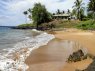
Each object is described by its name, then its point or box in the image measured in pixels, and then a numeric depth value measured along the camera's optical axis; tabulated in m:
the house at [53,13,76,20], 38.23
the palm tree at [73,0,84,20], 30.07
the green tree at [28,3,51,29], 33.33
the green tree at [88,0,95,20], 23.49
